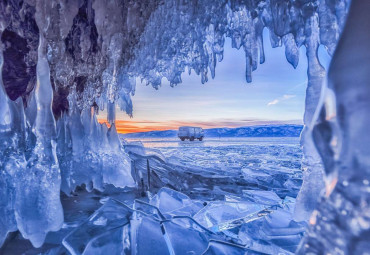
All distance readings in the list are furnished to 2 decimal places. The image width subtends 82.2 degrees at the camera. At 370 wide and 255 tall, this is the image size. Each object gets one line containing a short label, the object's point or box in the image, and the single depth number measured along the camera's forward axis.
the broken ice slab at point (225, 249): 1.49
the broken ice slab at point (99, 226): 1.62
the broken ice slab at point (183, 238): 1.71
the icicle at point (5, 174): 1.97
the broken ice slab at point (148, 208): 2.24
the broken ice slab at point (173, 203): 2.87
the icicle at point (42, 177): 1.96
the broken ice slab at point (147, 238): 1.62
